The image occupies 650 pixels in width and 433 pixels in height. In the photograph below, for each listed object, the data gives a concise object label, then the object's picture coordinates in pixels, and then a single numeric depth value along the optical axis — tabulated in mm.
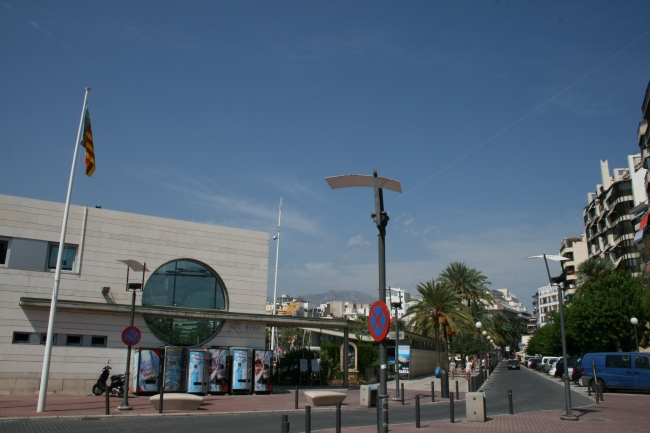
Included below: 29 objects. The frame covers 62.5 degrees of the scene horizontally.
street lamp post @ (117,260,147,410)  18219
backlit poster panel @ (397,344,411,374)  44562
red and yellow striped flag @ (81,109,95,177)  20422
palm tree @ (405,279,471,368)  42844
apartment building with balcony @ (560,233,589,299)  97875
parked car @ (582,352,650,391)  26391
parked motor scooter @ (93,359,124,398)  22547
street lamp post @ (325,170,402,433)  9867
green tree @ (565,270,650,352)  49969
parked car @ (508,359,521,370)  74425
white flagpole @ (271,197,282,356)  47950
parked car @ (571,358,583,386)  36031
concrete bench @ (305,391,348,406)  19953
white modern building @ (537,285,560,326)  151212
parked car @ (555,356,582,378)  39694
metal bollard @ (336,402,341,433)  10988
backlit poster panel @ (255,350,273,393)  26312
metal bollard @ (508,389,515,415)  17334
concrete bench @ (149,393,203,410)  18219
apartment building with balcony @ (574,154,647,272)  69481
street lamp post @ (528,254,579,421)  16306
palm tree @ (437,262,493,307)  57062
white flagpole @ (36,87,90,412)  17058
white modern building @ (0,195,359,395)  22516
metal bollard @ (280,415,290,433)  9680
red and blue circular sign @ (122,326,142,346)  18141
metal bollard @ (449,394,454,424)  15713
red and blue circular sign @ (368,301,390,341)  9289
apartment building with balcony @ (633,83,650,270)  43209
